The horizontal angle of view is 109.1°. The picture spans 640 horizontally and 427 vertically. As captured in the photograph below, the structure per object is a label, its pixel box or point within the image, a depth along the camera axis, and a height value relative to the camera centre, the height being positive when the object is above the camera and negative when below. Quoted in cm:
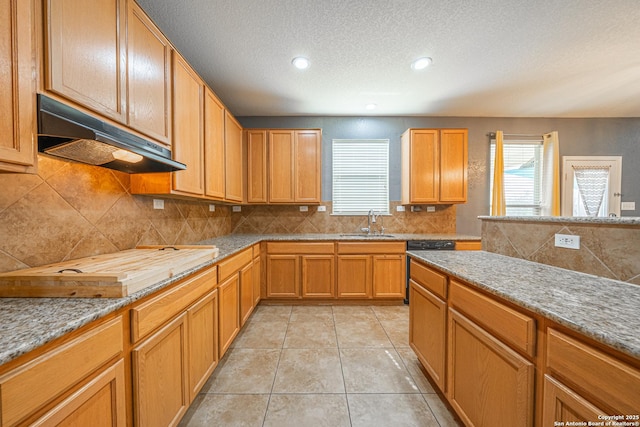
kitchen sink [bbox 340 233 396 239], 304 -35
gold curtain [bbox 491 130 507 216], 351 +47
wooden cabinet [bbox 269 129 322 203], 321 +63
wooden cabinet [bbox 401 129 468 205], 321 +63
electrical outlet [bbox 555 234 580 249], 121 -17
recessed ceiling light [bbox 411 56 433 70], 223 +148
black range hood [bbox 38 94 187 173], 86 +31
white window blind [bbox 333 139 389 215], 363 +55
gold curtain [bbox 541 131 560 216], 350 +56
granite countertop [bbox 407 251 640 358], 63 -33
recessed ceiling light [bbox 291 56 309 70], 223 +148
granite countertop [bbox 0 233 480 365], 56 -33
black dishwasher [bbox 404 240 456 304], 290 -44
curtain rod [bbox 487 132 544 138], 363 +121
